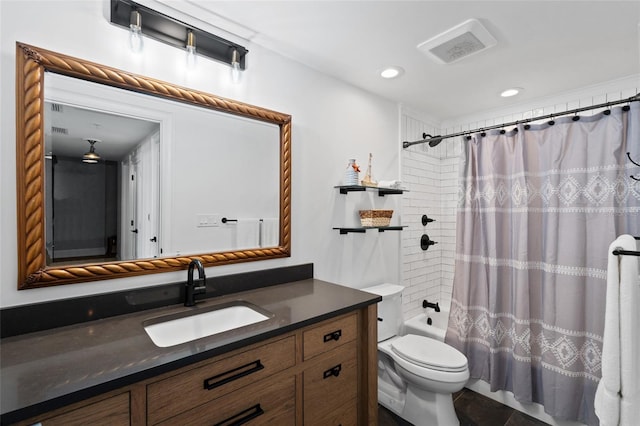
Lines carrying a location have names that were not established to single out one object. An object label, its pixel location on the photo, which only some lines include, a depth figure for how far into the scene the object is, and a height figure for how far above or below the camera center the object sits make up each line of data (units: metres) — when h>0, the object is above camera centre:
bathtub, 2.54 -1.03
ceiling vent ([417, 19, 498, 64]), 1.56 +0.98
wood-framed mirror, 1.08 +0.17
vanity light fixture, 1.28 +0.87
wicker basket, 2.14 -0.03
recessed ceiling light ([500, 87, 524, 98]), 2.33 +0.99
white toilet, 1.85 -1.04
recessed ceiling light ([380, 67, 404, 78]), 2.03 +1.00
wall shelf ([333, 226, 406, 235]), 2.08 -0.12
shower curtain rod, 1.70 +0.65
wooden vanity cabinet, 0.84 -0.63
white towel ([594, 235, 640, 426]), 1.24 -0.60
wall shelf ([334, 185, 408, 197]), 2.06 +0.18
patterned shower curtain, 1.85 -0.27
